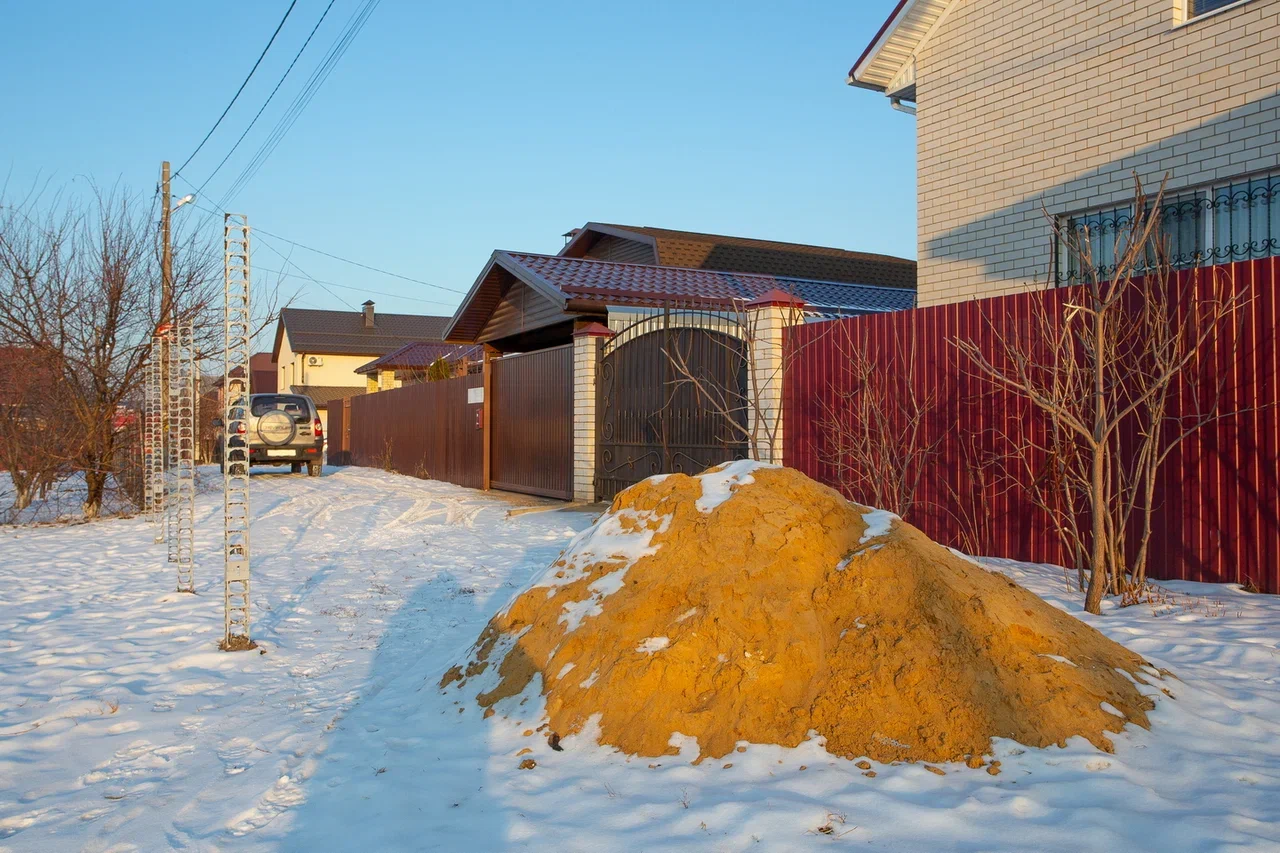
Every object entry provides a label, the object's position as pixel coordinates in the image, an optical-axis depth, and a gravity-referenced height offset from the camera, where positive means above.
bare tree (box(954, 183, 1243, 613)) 5.67 +0.32
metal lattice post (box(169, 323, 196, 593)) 8.21 -0.05
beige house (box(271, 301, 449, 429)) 50.75 +5.20
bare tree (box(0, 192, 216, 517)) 13.08 +1.44
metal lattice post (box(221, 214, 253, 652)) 6.00 +0.06
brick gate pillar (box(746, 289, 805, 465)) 9.58 +0.79
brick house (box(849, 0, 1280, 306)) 8.43 +3.05
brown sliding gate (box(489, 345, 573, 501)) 13.67 +0.29
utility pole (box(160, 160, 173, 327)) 14.26 +2.80
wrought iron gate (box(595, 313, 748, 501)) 10.25 +0.45
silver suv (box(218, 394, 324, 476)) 20.75 +0.26
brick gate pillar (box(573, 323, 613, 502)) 12.76 +0.51
